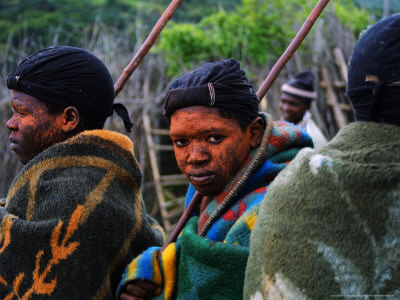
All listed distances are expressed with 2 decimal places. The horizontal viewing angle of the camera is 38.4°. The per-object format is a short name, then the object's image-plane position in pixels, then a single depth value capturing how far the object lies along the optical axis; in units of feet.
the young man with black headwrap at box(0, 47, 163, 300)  7.46
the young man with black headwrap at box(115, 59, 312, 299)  7.28
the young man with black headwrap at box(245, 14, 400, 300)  4.64
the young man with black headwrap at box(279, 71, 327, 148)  19.90
